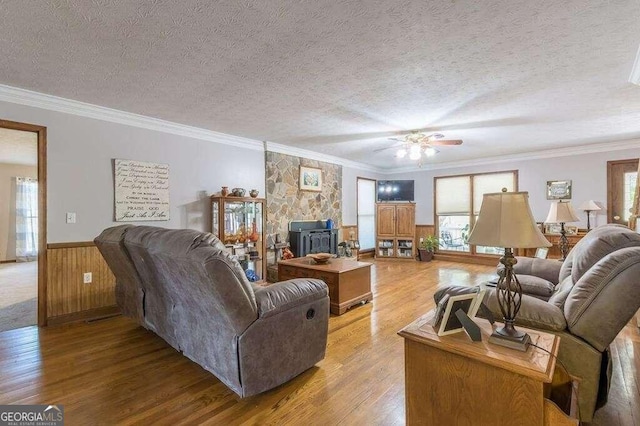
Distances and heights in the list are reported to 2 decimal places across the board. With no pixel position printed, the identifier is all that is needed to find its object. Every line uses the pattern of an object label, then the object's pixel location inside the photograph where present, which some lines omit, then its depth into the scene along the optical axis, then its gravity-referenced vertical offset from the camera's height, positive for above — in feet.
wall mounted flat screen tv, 25.32 +1.81
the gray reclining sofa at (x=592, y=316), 4.94 -1.89
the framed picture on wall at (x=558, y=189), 19.33 +1.35
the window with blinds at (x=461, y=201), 22.08 +0.78
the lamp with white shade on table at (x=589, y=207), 17.30 +0.16
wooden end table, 3.84 -2.42
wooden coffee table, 11.68 -2.69
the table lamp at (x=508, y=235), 4.34 -0.36
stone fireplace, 17.90 +1.05
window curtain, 23.40 -0.60
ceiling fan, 14.17 +3.28
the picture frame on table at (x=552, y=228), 18.99 -1.15
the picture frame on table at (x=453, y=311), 4.77 -1.65
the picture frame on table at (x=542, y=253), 14.02 -2.04
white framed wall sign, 12.22 +0.98
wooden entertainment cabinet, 24.18 -1.53
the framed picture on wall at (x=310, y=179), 19.67 +2.26
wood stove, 18.61 -1.67
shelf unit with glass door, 14.82 -0.79
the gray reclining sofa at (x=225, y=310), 5.60 -2.15
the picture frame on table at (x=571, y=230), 17.92 -1.21
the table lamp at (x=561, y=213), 12.25 -0.12
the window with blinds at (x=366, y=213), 25.08 -0.11
